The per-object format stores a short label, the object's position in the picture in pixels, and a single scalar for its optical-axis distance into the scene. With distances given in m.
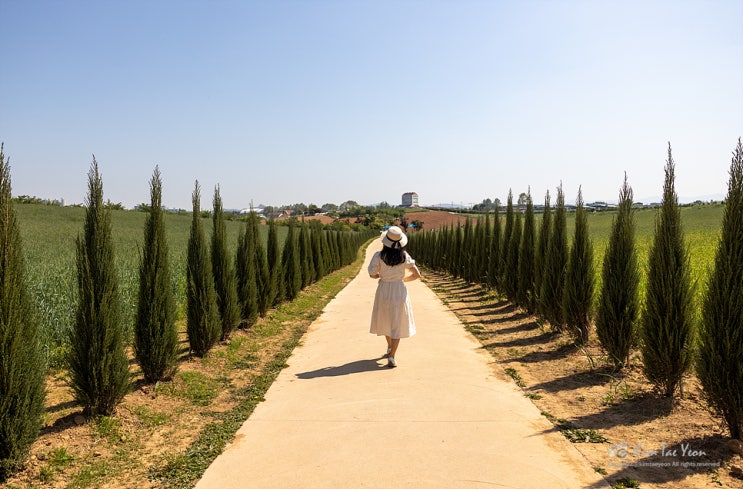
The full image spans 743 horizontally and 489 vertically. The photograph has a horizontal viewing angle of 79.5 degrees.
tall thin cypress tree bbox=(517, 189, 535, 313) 11.02
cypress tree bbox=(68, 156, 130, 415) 4.52
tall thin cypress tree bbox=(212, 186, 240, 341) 8.20
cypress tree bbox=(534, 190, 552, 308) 9.88
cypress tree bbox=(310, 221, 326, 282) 20.92
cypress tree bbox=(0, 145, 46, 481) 3.51
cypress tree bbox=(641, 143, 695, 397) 5.05
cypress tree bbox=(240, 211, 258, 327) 9.46
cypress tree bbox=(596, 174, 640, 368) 6.26
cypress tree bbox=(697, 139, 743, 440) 3.98
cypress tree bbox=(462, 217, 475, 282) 19.42
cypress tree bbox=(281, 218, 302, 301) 14.17
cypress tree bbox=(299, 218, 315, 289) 17.38
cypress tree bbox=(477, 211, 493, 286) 16.67
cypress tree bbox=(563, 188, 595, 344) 7.84
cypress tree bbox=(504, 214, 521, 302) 12.05
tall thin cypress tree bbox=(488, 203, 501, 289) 15.05
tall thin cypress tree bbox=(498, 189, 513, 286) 13.72
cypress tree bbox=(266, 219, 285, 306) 11.70
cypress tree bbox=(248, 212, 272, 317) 10.78
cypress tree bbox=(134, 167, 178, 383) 5.58
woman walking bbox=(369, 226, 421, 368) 6.41
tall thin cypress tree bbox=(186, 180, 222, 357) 7.12
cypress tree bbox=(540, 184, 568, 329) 8.74
